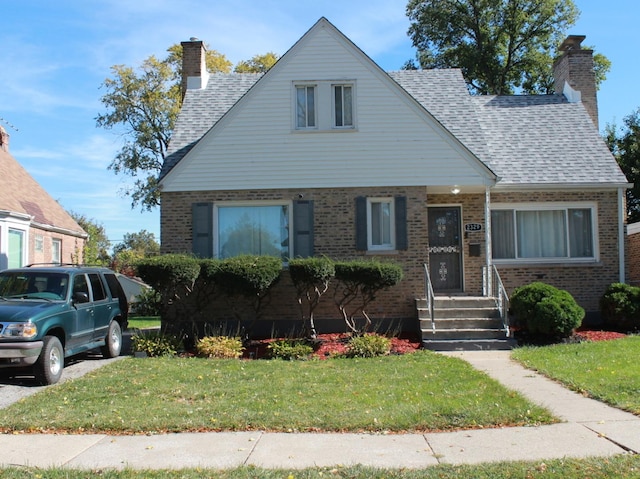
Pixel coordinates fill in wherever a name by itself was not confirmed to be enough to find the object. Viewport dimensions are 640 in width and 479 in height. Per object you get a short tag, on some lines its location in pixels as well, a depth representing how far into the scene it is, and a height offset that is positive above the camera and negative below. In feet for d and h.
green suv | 28.89 -2.85
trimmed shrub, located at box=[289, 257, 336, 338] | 39.93 -1.09
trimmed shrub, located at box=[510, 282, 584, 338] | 40.57 -3.76
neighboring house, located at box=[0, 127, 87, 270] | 57.98 +4.35
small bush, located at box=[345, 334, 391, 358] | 37.70 -5.64
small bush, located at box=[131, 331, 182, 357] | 38.65 -5.40
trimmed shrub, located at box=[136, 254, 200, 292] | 38.73 -0.56
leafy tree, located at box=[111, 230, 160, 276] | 205.26 +7.11
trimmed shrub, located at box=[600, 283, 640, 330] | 45.65 -3.90
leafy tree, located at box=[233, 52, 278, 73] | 113.80 +38.24
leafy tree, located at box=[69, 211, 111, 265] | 90.21 +4.09
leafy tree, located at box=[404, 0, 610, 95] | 106.01 +40.06
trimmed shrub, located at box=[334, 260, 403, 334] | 40.88 -1.29
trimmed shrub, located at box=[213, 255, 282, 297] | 39.68 -0.92
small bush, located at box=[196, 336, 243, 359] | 38.63 -5.67
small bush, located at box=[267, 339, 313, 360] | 38.06 -5.83
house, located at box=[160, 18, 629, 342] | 46.57 +5.76
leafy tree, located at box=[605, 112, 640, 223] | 91.97 +15.78
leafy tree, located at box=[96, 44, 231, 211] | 108.06 +28.67
